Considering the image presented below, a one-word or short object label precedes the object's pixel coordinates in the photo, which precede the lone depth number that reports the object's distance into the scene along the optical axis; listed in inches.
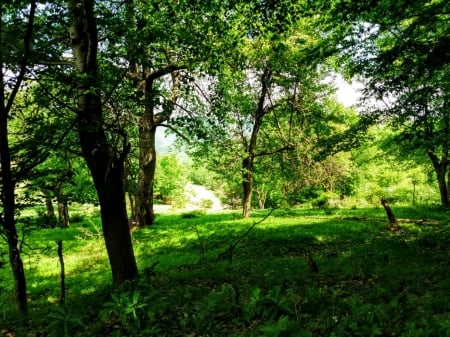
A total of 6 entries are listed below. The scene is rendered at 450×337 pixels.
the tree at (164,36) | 286.8
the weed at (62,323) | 248.7
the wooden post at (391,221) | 573.3
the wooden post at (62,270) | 324.3
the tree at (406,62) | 331.0
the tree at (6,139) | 233.1
